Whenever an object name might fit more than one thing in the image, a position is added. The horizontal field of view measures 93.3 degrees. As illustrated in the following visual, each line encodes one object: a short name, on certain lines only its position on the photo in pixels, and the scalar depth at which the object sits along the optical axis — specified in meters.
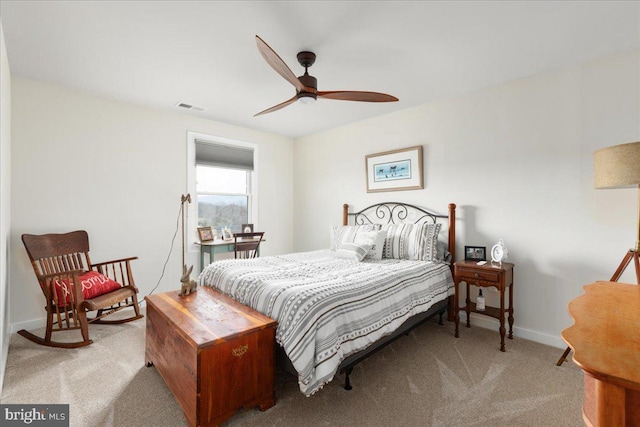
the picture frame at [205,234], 4.06
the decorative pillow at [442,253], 3.22
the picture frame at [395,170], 3.66
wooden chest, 1.59
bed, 1.76
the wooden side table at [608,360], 0.74
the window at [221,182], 4.19
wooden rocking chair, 2.62
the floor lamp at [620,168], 1.75
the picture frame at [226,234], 4.38
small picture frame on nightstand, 3.04
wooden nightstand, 2.62
